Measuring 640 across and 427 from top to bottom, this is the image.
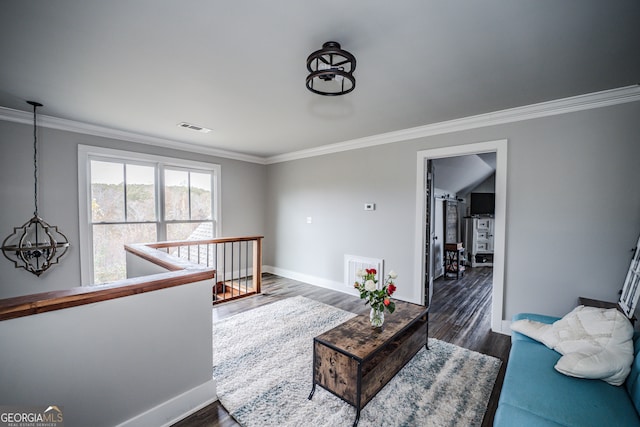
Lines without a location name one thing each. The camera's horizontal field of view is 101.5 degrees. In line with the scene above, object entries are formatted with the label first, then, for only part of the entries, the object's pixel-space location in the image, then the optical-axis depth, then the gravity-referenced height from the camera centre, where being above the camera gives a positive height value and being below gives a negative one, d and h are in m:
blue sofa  1.30 -1.03
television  7.28 +0.19
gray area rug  1.83 -1.46
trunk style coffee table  1.78 -1.13
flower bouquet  2.15 -0.74
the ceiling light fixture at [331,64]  1.68 +1.00
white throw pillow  1.55 -0.87
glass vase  2.17 -0.91
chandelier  3.12 -0.48
